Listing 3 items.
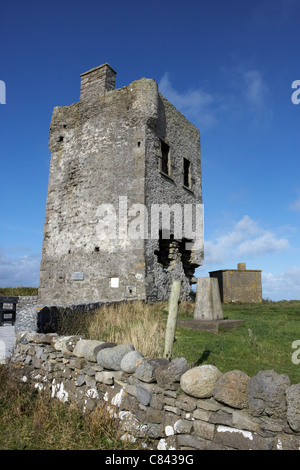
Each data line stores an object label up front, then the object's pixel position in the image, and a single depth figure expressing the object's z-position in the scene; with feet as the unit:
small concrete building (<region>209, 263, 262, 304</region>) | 49.39
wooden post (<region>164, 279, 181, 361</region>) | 15.97
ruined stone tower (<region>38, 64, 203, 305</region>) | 36.63
